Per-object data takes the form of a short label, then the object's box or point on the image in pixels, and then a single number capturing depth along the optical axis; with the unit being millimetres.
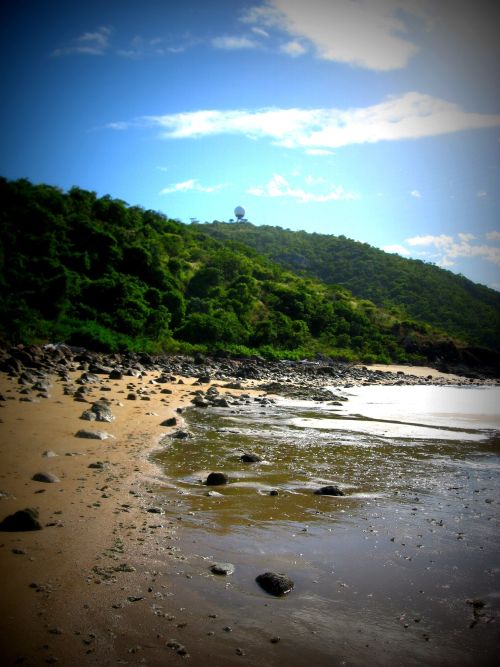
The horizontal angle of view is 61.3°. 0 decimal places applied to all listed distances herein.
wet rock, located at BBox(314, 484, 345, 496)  5952
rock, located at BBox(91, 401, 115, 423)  9438
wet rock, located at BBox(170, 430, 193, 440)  8844
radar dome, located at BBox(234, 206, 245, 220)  118562
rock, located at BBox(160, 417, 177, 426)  9927
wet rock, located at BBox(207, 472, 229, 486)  6090
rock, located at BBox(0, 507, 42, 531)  4176
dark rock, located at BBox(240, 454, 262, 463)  7352
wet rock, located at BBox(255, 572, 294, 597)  3506
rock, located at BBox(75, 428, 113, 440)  7898
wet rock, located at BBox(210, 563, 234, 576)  3777
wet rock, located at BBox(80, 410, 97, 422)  9203
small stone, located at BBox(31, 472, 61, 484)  5531
